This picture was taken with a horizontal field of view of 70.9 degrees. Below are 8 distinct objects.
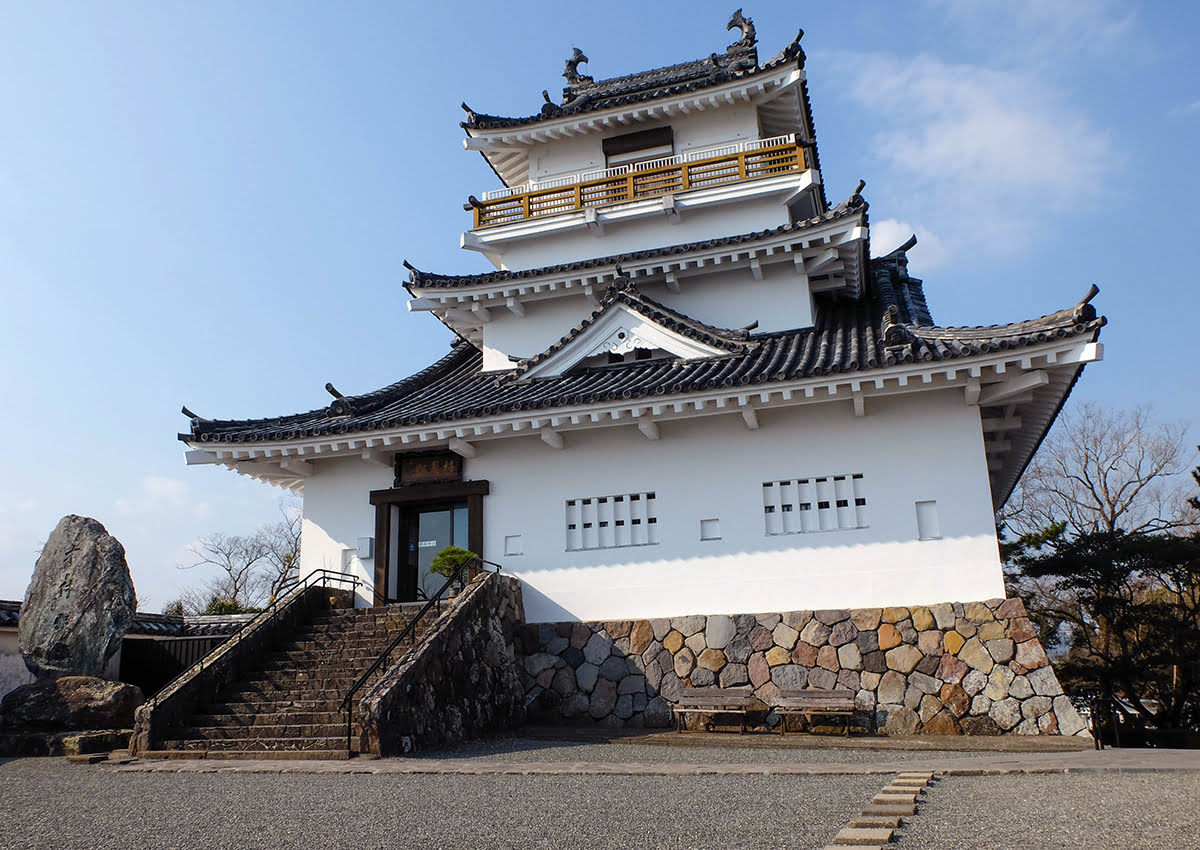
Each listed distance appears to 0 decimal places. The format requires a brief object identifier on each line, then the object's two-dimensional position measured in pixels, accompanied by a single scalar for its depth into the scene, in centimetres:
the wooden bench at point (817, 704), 1095
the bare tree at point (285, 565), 4032
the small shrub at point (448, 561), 1270
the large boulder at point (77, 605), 1341
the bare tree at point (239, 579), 4506
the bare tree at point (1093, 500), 2872
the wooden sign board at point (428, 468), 1403
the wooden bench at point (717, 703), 1134
